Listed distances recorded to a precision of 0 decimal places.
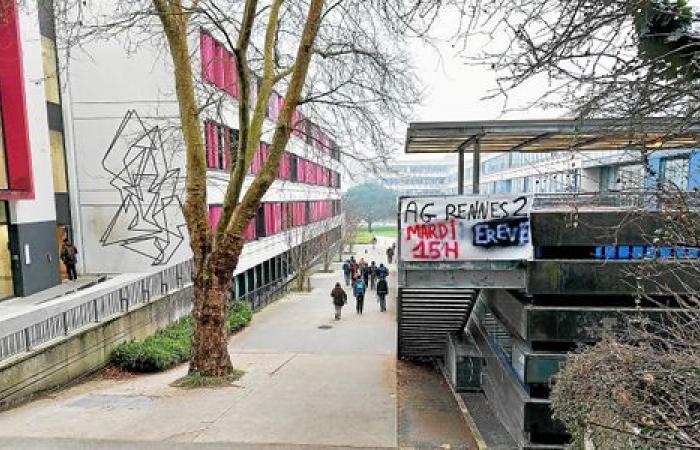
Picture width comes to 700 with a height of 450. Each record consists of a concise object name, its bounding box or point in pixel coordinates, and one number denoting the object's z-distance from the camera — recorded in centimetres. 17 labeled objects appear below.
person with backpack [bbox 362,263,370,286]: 2360
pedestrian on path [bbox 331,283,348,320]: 1689
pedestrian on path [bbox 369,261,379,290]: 2428
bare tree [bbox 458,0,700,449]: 287
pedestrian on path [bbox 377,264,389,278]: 1990
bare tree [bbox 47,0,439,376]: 830
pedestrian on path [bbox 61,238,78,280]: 1521
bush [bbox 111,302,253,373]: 1041
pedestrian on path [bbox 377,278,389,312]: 1836
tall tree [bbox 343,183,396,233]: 8004
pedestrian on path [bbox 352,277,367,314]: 1804
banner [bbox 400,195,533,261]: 674
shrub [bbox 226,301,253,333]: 1549
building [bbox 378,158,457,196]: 6722
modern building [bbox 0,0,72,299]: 1244
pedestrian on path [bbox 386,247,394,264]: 3559
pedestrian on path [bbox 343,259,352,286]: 2547
